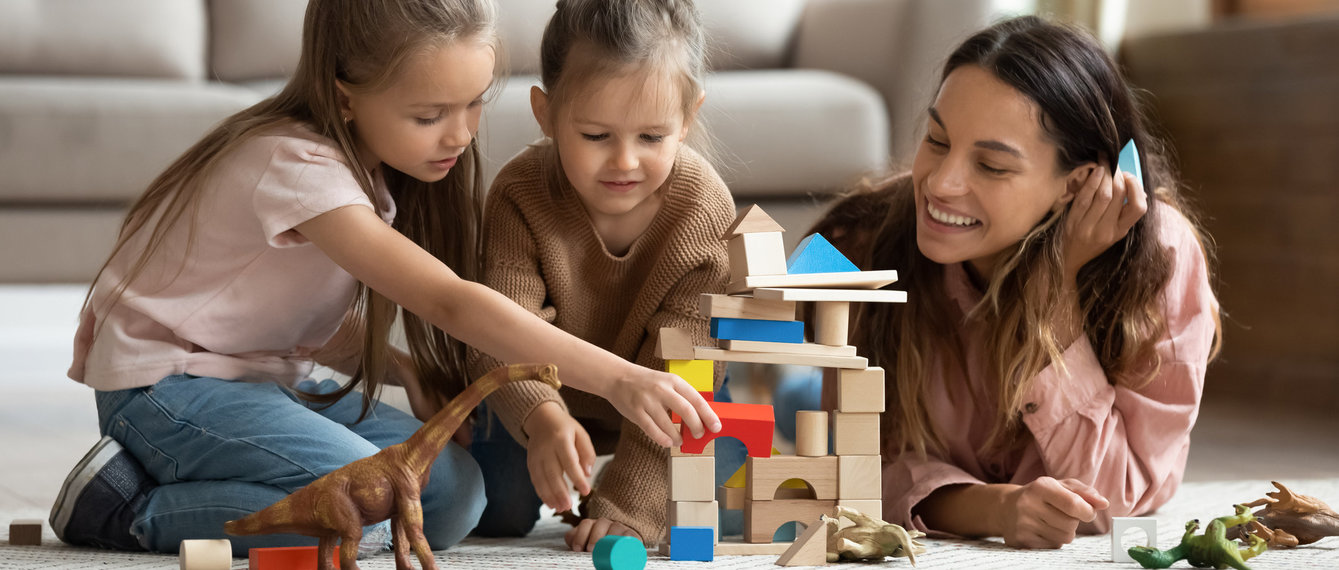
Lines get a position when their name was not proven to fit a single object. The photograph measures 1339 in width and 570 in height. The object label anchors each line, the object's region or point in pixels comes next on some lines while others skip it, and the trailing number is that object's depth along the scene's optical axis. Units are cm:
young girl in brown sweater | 256
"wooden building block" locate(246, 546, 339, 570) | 234
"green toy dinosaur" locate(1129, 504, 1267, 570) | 243
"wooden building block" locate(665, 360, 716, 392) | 243
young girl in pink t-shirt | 250
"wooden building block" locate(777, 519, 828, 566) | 242
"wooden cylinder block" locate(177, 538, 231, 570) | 236
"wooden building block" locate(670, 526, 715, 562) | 244
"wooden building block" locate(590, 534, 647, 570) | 236
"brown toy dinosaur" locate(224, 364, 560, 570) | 230
